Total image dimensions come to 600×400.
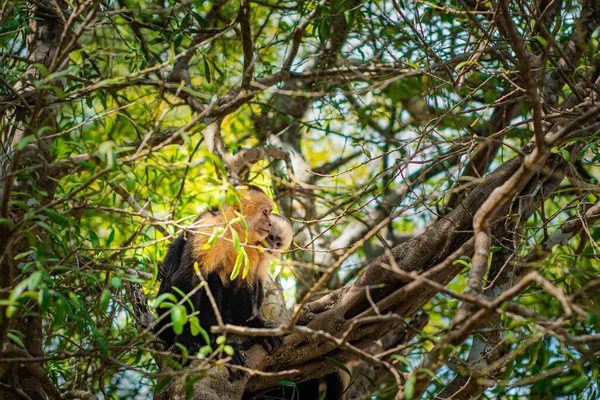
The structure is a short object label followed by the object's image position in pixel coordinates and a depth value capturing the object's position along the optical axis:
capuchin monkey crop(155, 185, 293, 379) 8.39
